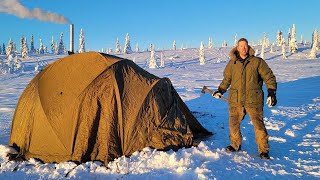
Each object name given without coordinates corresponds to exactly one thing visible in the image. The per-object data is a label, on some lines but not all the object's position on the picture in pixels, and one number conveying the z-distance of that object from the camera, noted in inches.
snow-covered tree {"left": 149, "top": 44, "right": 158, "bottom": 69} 2224.0
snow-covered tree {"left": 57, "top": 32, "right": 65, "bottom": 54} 3786.9
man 242.4
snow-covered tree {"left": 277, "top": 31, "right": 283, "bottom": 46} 3927.7
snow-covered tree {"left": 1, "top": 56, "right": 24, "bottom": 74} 1959.9
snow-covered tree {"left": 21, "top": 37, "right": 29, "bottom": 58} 3190.9
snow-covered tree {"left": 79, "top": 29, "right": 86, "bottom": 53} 3444.9
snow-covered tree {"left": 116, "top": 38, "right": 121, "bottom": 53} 4183.1
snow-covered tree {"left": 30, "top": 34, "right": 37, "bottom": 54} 4258.9
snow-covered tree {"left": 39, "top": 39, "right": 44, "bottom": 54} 4226.1
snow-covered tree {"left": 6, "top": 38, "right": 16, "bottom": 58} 3457.2
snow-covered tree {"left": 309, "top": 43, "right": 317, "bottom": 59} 2522.1
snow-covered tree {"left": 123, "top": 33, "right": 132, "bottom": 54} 3948.8
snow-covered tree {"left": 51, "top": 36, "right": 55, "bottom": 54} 4315.9
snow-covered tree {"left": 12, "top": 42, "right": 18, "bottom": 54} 3616.4
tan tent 255.3
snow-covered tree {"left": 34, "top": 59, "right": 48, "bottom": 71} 2105.1
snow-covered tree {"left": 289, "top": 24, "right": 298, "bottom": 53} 3073.3
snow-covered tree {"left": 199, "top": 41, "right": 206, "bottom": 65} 2532.5
